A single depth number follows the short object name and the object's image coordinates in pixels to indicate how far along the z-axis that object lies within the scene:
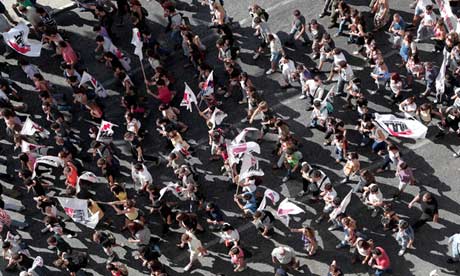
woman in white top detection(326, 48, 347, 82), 24.27
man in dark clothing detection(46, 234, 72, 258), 21.17
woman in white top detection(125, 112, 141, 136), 23.70
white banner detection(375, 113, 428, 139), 21.50
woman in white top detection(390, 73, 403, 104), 23.67
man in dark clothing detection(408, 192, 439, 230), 20.44
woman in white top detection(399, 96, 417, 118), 23.00
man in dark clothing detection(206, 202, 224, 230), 21.38
